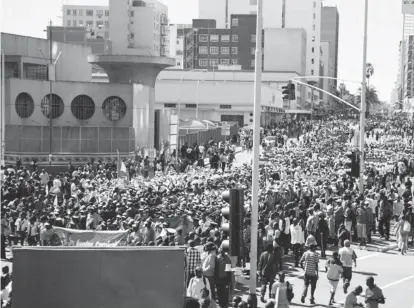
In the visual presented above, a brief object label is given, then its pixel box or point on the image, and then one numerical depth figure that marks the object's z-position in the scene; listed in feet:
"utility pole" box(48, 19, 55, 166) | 169.48
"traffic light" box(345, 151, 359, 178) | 107.45
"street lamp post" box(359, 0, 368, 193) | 118.42
